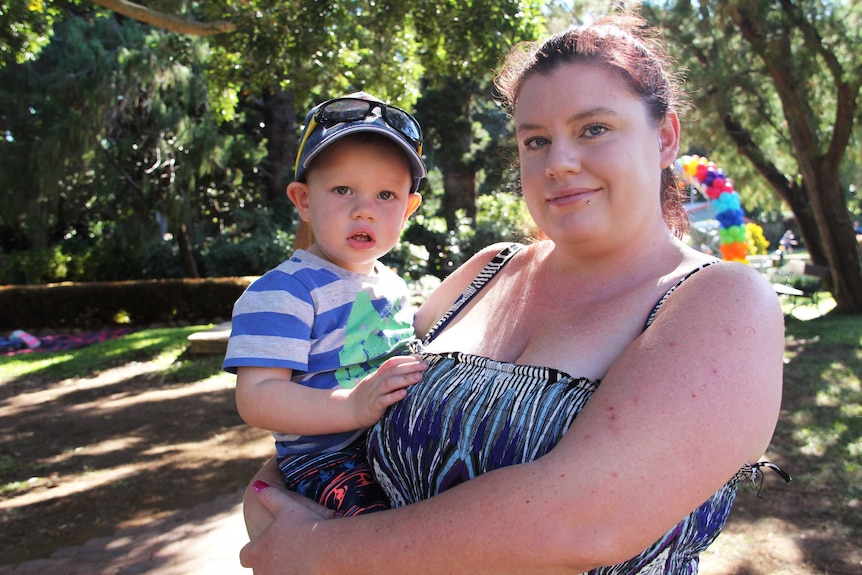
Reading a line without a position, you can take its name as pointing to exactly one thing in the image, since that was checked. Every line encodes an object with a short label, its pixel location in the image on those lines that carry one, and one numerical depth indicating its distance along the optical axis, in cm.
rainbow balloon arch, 1517
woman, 126
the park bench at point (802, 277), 1464
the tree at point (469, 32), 734
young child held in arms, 183
